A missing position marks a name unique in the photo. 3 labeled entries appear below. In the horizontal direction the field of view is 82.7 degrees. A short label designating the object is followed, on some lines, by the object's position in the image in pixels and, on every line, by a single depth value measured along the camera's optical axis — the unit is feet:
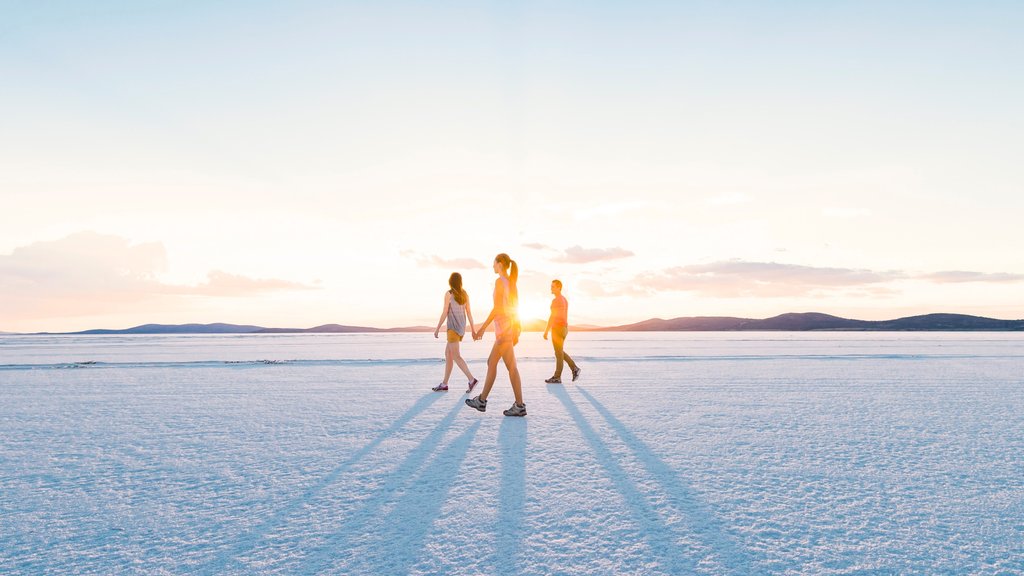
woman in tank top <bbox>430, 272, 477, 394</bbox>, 32.17
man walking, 38.91
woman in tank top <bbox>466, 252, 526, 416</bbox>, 25.79
